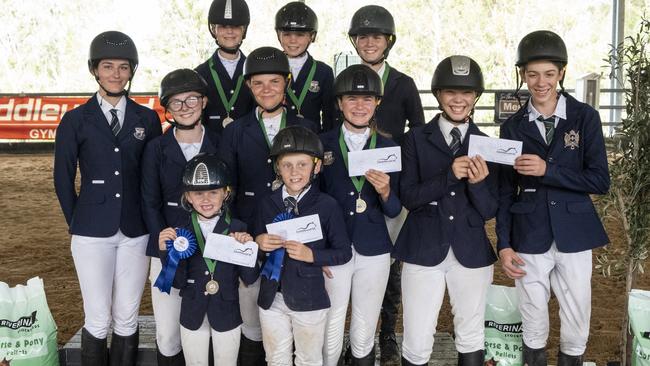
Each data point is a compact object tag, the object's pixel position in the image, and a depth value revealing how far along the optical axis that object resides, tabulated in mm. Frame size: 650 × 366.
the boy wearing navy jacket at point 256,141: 3475
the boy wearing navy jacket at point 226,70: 4000
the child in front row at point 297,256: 3133
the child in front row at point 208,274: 3150
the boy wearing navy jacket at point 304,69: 4004
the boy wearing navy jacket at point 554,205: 3170
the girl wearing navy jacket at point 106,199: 3400
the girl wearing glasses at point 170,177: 3375
